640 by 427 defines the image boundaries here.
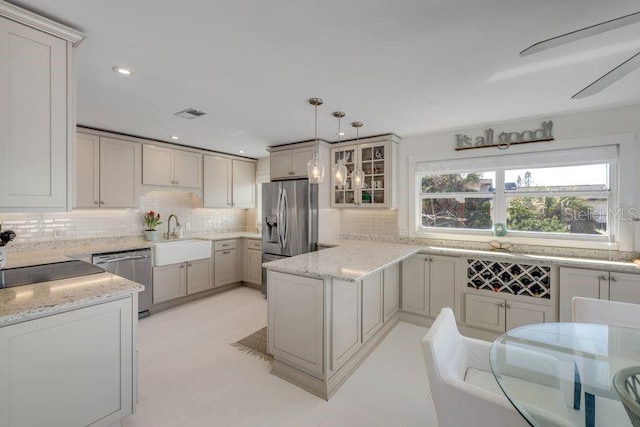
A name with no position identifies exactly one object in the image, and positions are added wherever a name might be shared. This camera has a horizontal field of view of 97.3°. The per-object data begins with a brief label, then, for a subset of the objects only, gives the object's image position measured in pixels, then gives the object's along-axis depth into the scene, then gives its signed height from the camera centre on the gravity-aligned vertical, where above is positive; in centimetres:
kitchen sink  381 -57
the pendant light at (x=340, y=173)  262 +36
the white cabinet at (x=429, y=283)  327 -86
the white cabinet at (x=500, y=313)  284 -106
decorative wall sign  309 +86
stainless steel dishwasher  328 -67
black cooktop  182 -44
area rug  273 -138
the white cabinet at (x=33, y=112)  150 +57
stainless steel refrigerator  402 -11
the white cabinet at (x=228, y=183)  477 +52
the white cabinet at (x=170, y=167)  402 +68
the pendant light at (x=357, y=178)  283 +34
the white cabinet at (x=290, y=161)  416 +78
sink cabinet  381 -98
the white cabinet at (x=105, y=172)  342 +51
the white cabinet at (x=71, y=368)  134 -83
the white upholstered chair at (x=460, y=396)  107 -75
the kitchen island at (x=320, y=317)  215 -88
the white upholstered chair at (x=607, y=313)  177 -65
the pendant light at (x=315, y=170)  240 +36
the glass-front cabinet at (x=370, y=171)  381 +57
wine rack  283 -69
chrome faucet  450 -23
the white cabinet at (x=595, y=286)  245 -67
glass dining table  108 -73
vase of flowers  407 -19
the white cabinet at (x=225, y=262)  459 -85
